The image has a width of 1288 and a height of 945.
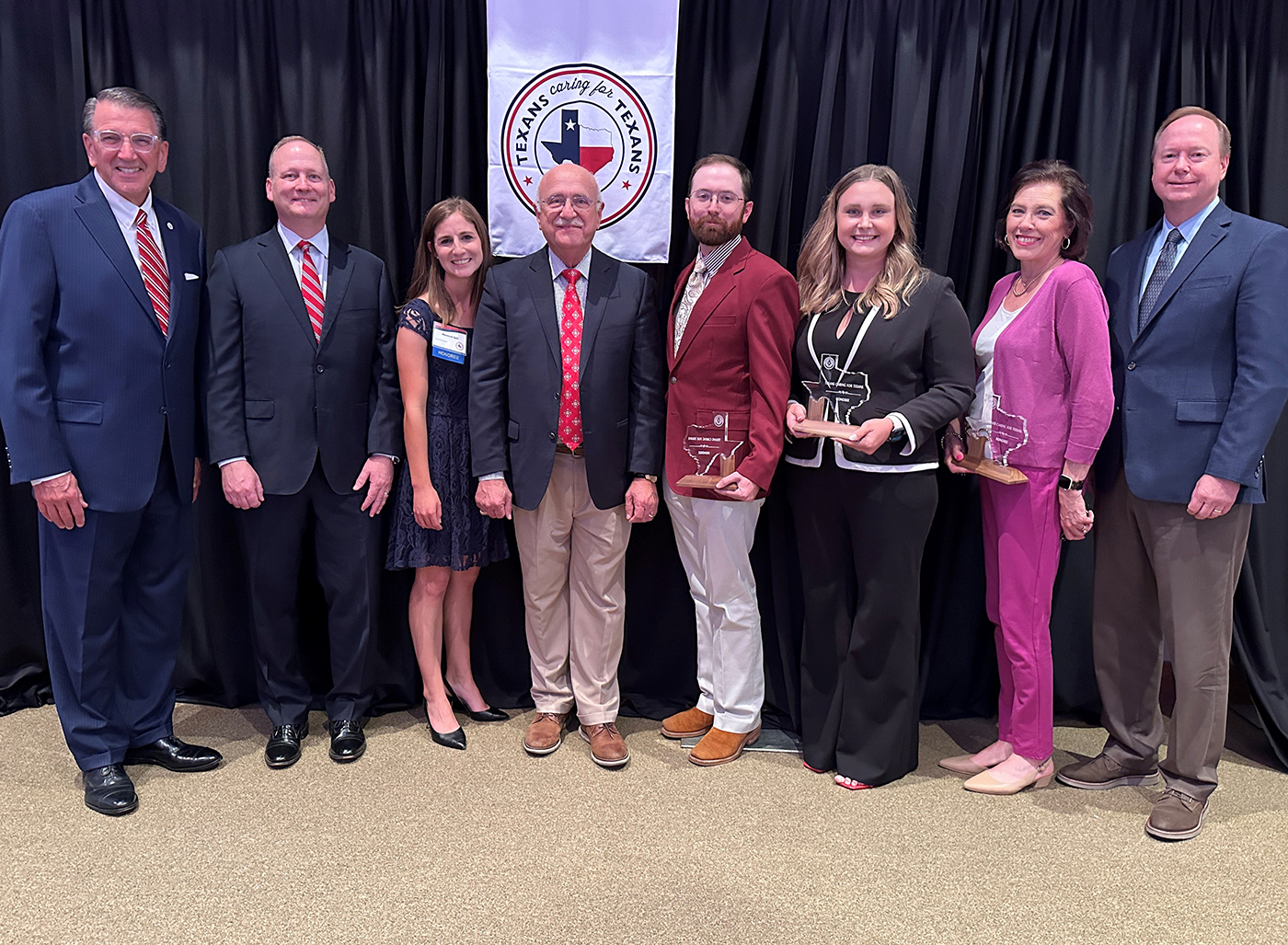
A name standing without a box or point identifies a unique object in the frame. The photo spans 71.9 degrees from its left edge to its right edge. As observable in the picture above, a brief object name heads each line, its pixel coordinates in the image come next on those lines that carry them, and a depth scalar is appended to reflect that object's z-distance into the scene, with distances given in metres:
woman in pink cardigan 2.61
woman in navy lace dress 2.88
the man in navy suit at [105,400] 2.47
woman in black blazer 2.64
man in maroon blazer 2.72
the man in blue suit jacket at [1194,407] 2.47
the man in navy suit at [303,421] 2.75
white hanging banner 3.13
